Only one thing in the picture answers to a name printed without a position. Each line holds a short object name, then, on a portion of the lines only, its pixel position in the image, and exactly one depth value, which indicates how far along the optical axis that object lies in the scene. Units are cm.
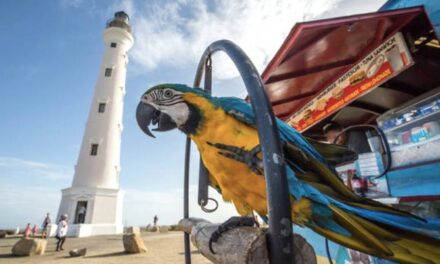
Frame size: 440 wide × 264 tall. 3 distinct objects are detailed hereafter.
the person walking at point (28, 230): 1777
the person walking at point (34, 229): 1986
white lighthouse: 2119
